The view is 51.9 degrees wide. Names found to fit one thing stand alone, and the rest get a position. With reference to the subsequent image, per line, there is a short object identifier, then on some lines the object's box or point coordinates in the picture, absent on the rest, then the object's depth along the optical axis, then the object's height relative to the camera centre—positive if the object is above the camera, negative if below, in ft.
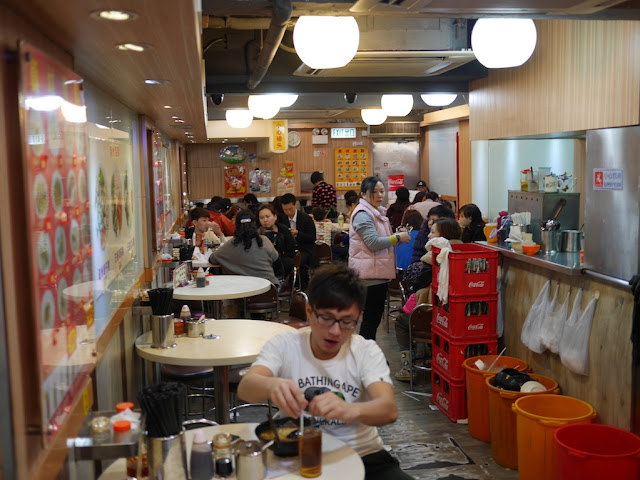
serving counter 12.55 -3.08
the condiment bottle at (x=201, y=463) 6.91 -2.84
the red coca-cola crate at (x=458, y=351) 16.60 -4.21
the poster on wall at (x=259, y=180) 49.83 +0.85
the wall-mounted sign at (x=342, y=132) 49.85 +4.33
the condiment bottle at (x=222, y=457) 7.03 -2.84
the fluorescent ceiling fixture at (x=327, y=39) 11.64 +2.68
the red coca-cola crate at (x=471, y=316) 16.52 -3.29
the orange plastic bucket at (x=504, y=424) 14.02 -5.15
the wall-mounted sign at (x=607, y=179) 12.78 +0.08
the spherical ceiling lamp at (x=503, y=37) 12.75 +2.87
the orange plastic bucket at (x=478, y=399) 15.44 -5.05
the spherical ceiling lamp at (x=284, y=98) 22.42 +3.37
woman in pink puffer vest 19.89 -1.82
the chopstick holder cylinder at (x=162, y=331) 12.51 -2.62
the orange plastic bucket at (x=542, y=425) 12.44 -4.72
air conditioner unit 15.71 +3.19
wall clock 49.37 +3.86
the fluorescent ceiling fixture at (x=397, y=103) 27.07 +3.54
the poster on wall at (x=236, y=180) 50.06 +0.91
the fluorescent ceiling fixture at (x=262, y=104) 24.75 +3.33
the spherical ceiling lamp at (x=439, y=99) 27.70 +3.76
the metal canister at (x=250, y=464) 6.81 -2.82
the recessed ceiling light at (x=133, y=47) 8.00 +1.83
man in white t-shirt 8.02 -2.26
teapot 18.06 +0.05
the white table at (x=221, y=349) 11.76 -2.91
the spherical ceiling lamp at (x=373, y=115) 34.37 +3.84
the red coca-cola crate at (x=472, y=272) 16.40 -2.16
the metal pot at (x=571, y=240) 16.07 -1.40
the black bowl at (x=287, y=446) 7.52 -2.93
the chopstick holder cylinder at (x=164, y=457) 6.81 -2.73
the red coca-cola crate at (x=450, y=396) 16.66 -5.43
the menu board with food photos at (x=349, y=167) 50.29 +1.69
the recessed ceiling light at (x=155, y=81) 11.38 +1.98
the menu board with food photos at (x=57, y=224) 5.67 -0.28
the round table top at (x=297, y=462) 7.12 -3.05
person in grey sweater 21.13 -1.97
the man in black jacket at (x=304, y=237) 29.19 -2.08
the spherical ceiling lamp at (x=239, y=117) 31.15 +3.56
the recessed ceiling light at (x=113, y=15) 6.27 +1.74
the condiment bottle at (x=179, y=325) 13.42 -2.69
